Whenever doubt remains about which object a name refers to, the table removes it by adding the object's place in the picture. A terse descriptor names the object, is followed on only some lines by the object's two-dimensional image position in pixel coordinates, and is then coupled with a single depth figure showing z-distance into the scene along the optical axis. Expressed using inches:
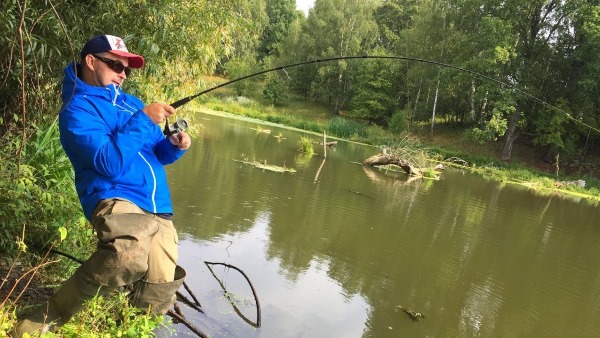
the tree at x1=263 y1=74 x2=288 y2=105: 1588.3
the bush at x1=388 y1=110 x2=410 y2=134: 1301.7
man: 81.5
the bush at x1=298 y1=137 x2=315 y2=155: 715.4
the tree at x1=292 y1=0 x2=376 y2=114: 1530.5
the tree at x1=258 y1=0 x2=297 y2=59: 2166.6
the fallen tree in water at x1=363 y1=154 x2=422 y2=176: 682.2
